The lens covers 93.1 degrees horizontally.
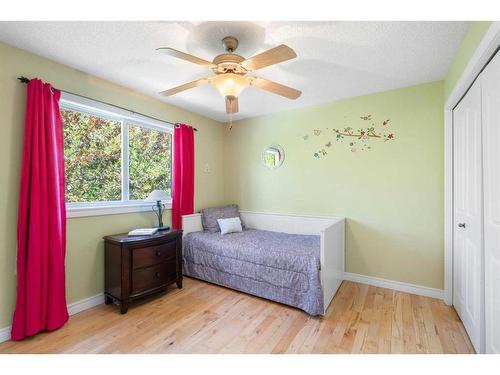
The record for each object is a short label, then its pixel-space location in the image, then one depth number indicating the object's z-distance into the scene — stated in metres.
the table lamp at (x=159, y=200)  2.58
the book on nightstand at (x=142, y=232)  2.39
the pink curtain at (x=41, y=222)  1.80
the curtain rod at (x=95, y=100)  1.85
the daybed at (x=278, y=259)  2.18
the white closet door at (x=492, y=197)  1.32
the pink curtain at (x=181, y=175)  3.07
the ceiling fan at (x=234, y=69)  1.40
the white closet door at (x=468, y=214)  1.59
